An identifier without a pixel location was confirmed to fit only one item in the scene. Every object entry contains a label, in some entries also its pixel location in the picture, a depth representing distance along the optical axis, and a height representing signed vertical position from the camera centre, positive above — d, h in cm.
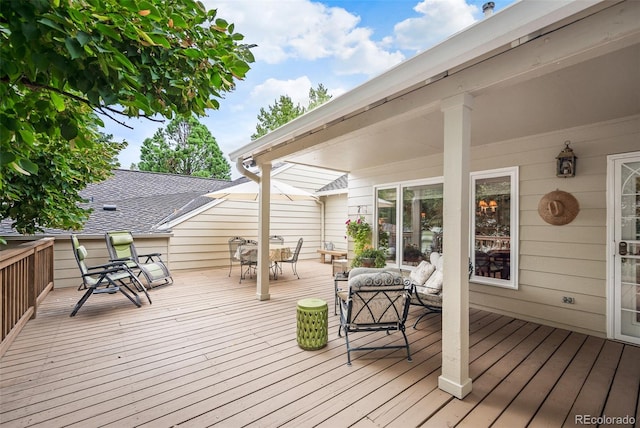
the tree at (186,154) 2017 +435
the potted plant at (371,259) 560 -87
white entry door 324 -31
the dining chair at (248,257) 628 -96
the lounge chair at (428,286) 361 -95
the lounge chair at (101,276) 412 -100
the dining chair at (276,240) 835 -75
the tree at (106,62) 97 +62
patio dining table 629 -86
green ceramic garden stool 301 -119
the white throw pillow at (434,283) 368 -90
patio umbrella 657 +54
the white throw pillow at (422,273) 409 -84
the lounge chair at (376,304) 282 -90
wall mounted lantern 359 +72
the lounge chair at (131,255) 534 -87
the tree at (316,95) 2056 +880
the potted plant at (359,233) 644 -39
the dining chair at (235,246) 662 -80
